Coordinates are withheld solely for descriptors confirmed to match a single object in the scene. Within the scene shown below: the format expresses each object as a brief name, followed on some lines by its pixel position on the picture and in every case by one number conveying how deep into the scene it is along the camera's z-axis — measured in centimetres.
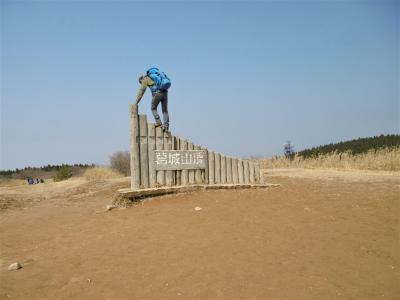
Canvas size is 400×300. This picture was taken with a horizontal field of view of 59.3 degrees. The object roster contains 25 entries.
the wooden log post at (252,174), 905
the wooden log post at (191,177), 839
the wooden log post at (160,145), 802
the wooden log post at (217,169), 873
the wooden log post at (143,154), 784
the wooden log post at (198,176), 847
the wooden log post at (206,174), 859
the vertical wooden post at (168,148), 810
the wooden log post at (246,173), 900
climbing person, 834
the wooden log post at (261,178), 910
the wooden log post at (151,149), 794
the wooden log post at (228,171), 882
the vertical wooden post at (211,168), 866
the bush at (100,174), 2025
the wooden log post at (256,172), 908
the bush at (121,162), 2287
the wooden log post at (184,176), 829
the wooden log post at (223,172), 878
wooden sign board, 806
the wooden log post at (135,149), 771
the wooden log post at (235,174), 887
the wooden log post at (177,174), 825
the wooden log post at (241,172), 893
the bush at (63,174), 2170
